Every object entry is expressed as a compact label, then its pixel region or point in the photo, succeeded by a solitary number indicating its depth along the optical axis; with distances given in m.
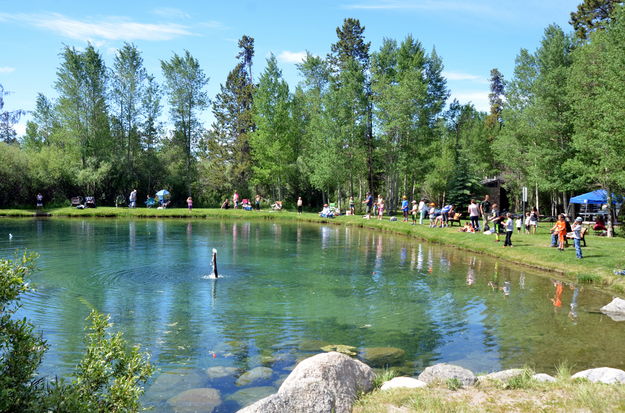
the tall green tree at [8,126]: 73.12
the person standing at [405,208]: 37.78
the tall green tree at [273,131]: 52.81
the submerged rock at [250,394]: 8.01
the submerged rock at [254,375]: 8.85
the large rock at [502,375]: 7.52
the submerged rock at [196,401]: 7.73
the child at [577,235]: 19.91
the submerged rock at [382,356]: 9.89
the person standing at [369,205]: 41.59
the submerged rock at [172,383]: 8.31
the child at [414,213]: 36.41
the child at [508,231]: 23.76
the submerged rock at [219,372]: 9.08
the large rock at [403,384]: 7.23
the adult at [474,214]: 29.66
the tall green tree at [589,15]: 41.09
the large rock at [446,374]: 7.44
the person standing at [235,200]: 51.47
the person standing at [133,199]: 48.56
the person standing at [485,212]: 29.83
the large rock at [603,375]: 7.51
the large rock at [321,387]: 6.29
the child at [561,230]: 21.97
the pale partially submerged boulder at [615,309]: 13.31
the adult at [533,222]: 29.25
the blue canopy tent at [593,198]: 35.99
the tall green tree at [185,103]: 57.50
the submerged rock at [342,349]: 10.36
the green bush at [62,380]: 4.69
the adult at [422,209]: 35.21
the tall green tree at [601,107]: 23.66
